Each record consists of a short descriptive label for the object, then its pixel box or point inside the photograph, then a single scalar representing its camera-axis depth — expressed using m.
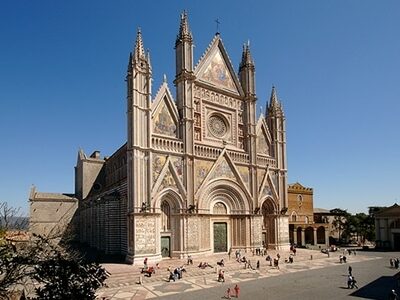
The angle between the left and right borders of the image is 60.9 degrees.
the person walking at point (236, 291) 21.03
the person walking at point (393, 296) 19.31
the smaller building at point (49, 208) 52.00
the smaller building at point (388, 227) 53.00
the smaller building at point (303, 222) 56.81
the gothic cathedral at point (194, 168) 33.09
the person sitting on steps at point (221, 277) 25.83
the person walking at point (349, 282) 24.00
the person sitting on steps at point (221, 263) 31.67
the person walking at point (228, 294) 20.76
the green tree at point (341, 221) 65.19
